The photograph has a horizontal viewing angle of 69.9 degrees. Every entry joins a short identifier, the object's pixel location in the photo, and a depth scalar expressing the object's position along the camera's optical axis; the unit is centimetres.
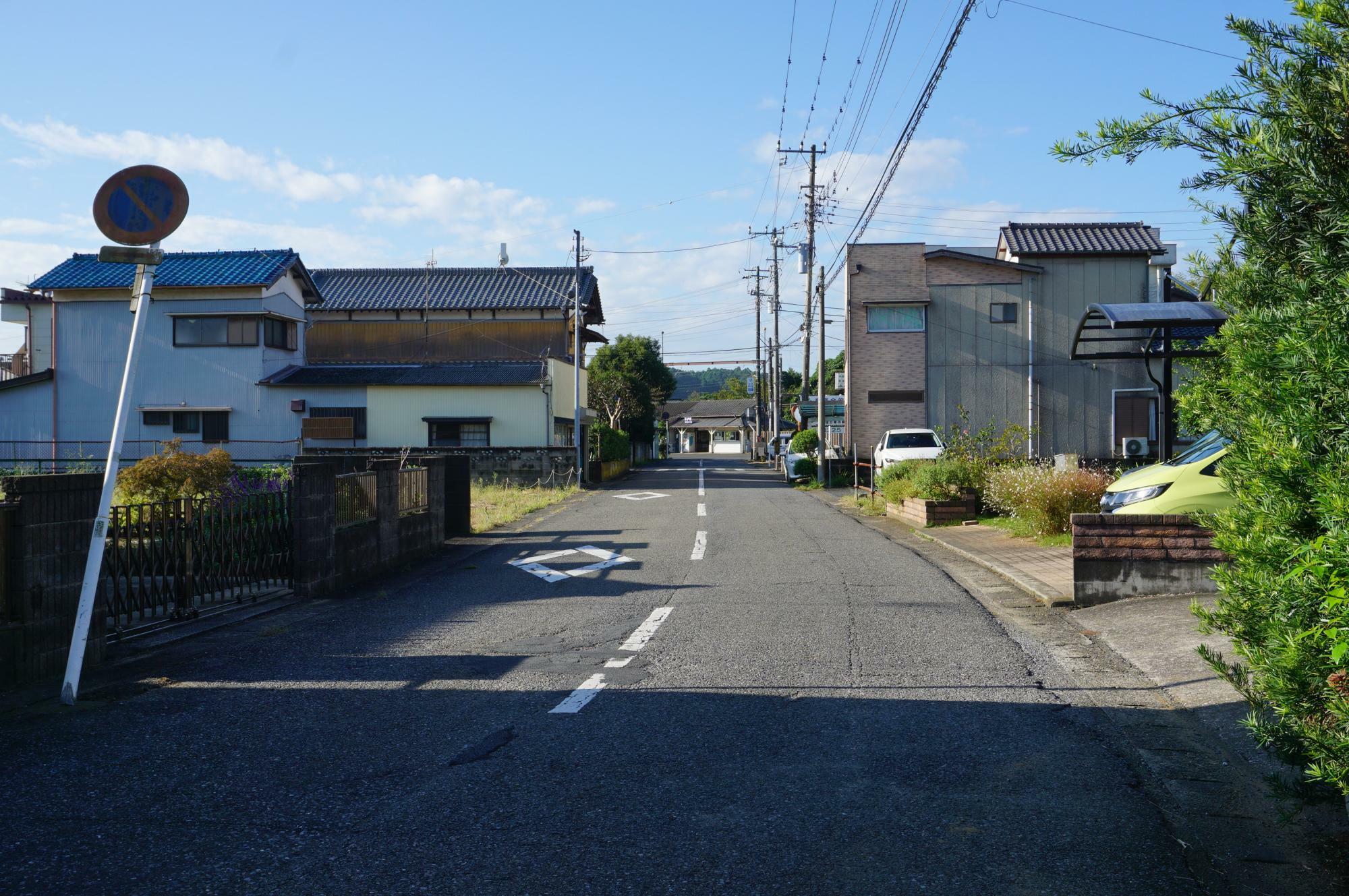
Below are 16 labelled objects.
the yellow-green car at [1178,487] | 991
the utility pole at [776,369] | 5466
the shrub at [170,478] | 1339
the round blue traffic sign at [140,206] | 662
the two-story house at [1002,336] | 3192
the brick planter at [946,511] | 1722
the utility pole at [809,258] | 3747
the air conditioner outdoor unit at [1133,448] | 2485
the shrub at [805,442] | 4794
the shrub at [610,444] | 4028
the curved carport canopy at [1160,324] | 1302
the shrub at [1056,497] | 1334
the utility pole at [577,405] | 3409
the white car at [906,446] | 2633
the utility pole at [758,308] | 6531
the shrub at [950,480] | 1773
